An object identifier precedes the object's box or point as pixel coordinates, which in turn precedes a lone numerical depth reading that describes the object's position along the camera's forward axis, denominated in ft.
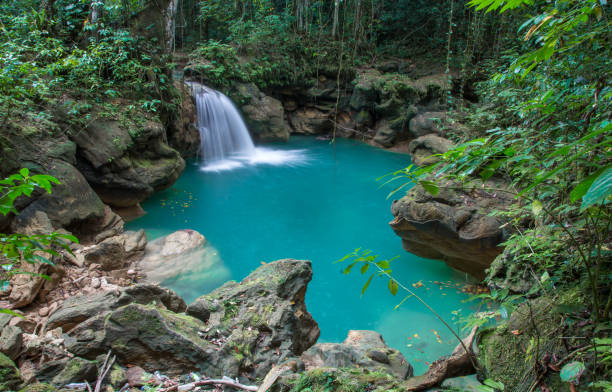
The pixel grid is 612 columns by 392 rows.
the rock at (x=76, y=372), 7.05
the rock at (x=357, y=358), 9.80
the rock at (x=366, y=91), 44.01
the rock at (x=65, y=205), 16.25
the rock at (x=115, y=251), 16.53
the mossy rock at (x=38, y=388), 5.90
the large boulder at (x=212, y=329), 8.59
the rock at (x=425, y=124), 38.11
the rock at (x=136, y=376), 7.66
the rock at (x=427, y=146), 28.25
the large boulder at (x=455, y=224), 16.97
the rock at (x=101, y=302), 10.09
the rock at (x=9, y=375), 5.98
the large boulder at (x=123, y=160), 21.53
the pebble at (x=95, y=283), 14.92
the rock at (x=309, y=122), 49.37
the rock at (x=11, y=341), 7.57
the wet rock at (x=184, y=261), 18.42
